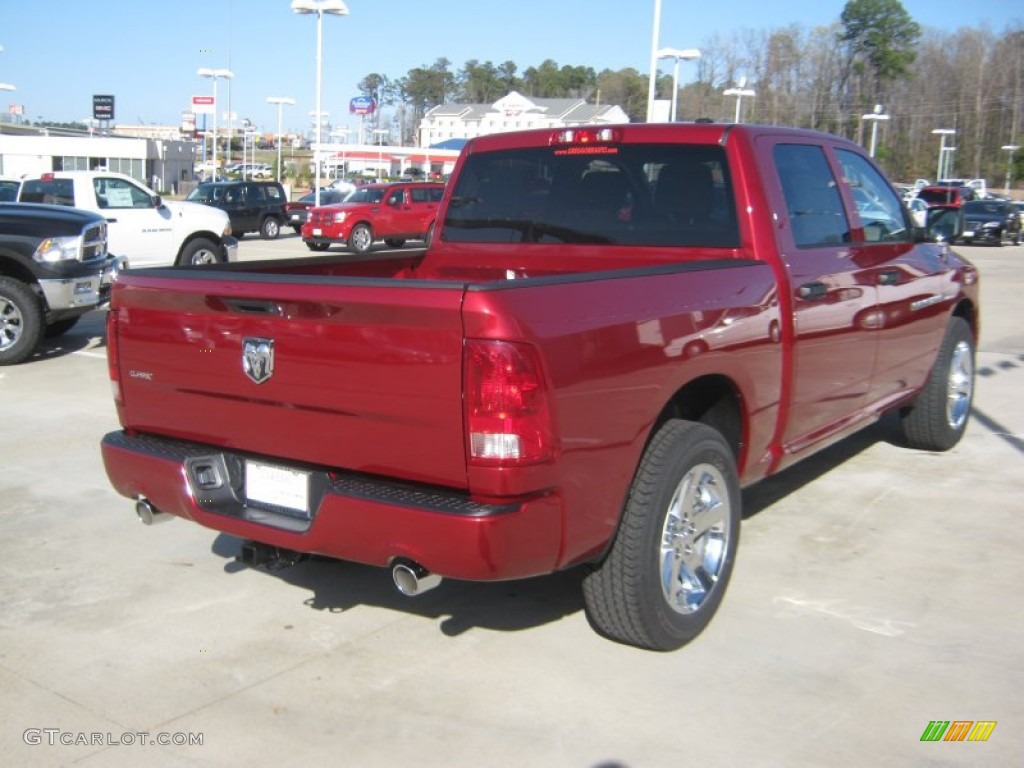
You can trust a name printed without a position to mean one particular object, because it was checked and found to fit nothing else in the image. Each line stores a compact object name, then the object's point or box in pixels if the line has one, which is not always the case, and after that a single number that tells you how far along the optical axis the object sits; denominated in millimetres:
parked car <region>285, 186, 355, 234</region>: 31906
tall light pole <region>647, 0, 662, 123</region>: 25447
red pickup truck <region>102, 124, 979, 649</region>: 3111
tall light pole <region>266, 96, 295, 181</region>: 52819
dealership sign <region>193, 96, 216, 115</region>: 63053
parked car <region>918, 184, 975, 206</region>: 37903
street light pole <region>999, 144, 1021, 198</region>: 81312
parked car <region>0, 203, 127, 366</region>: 9883
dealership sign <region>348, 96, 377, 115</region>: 52438
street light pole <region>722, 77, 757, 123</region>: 41162
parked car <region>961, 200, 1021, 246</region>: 35688
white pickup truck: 14844
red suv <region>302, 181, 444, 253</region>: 26625
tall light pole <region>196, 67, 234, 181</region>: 47875
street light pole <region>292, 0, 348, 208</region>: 30328
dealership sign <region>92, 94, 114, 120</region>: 76625
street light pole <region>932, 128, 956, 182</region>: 65938
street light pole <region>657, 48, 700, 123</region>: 33047
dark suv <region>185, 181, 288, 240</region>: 28734
